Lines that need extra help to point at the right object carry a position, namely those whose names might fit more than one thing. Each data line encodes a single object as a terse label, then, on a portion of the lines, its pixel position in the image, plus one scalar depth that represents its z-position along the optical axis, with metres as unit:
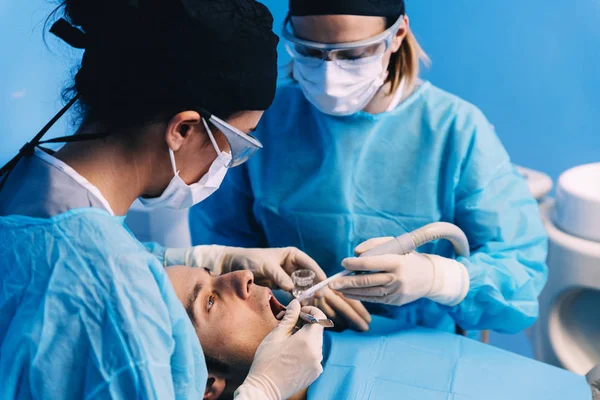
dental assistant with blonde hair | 1.61
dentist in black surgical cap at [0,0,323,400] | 0.96
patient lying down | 1.48
